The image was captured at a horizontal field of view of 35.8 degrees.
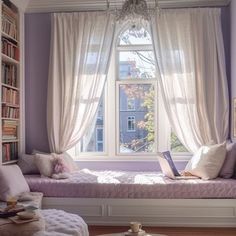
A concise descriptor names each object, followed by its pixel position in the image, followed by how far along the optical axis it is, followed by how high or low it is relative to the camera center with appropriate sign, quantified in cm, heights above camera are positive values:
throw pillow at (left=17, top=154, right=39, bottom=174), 475 -49
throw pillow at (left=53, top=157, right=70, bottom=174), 453 -47
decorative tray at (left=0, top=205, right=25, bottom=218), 293 -68
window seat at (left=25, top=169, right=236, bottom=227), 409 -83
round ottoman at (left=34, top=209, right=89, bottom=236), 288 -80
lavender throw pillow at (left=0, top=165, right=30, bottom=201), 379 -58
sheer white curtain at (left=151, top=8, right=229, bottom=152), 479 +70
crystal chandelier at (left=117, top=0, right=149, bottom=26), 321 +103
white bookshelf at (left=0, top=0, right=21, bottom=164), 455 +59
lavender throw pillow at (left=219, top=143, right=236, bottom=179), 426 -45
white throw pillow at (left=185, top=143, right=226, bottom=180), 423 -42
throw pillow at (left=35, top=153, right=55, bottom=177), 454 -45
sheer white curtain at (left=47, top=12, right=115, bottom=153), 496 +74
